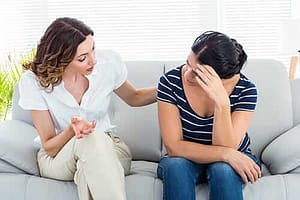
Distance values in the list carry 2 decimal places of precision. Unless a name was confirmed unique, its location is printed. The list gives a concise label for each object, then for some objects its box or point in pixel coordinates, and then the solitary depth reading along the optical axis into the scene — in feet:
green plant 10.84
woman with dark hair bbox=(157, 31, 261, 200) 6.31
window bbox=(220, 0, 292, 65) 12.41
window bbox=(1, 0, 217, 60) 12.45
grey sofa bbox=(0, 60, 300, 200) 6.72
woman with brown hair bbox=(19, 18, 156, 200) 6.26
